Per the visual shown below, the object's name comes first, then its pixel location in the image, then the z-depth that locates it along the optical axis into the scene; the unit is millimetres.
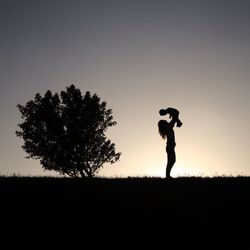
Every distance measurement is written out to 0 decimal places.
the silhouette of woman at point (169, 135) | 19891
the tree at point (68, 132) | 48750
